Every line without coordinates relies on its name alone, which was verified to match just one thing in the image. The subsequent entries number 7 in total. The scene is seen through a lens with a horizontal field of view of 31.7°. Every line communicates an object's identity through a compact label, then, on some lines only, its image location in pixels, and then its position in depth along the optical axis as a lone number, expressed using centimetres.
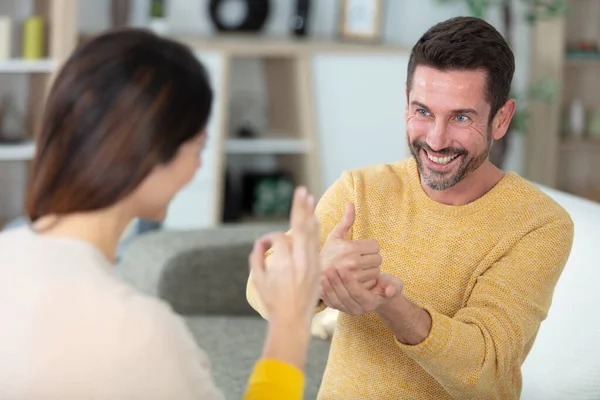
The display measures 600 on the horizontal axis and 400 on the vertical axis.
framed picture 474
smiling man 167
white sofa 201
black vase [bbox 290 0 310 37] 471
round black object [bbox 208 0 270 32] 465
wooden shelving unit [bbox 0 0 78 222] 416
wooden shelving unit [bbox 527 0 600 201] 511
